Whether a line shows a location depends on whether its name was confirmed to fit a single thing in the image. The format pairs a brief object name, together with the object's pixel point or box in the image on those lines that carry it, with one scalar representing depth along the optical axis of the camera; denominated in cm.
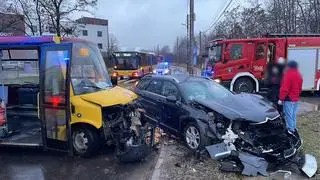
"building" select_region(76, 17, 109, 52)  5556
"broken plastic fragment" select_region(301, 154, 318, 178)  370
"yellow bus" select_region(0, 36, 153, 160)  448
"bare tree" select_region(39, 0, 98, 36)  1760
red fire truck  1092
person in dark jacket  567
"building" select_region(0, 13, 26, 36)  1744
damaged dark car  403
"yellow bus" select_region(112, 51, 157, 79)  2018
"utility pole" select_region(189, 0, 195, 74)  1438
